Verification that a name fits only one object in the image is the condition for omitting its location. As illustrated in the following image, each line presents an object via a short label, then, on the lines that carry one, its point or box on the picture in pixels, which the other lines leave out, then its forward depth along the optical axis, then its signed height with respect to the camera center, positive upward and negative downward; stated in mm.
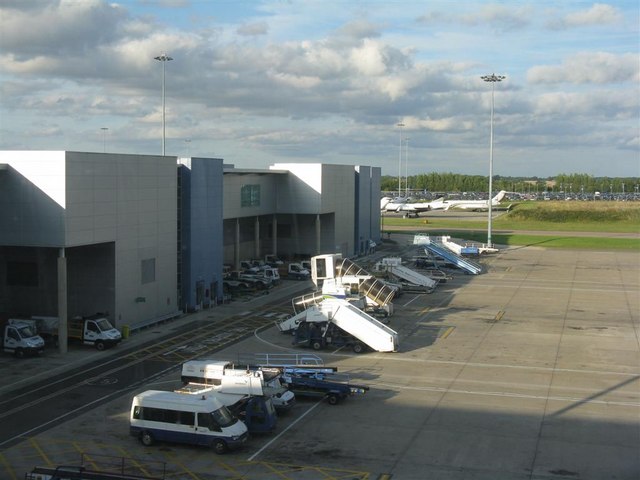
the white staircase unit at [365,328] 42562 -7448
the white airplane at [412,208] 167500 -2275
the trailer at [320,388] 32094 -8198
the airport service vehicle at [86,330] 42750 -7685
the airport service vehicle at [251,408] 27844 -7950
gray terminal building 41250 -2114
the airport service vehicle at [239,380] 30188 -7666
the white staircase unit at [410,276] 68375 -7076
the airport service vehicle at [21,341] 40406 -7790
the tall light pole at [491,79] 97312 +15587
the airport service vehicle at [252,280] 67062 -7322
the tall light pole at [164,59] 71438 +13207
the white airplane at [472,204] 188012 -1362
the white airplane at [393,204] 176875 -1352
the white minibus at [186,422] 26156 -7942
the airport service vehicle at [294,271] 74812 -7359
